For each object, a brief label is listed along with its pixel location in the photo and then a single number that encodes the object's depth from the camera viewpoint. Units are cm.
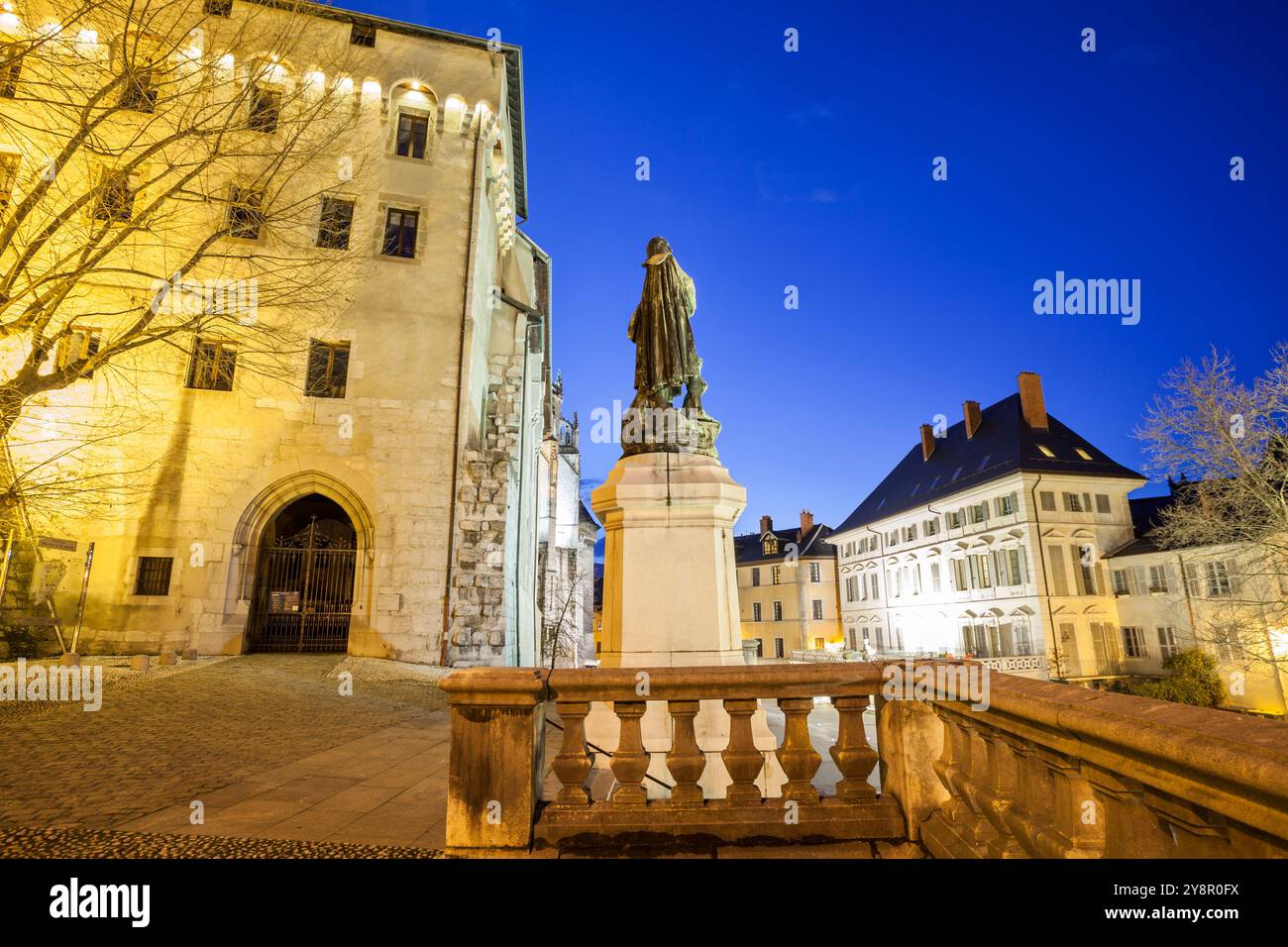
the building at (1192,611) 2155
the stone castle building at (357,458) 1394
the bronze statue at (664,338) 605
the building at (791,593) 4522
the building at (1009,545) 2895
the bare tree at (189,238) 1409
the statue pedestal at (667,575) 514
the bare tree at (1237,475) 1620
